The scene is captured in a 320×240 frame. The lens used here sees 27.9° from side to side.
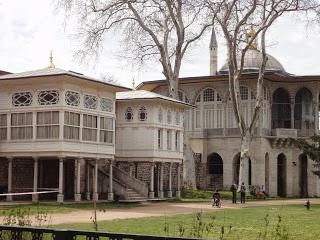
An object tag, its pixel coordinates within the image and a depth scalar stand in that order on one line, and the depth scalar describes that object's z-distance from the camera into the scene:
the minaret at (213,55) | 68.06
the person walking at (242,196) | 39.66
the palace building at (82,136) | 31.75
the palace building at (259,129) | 54.97
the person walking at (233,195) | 39.03
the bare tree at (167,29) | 44.50
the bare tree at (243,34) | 43.59
